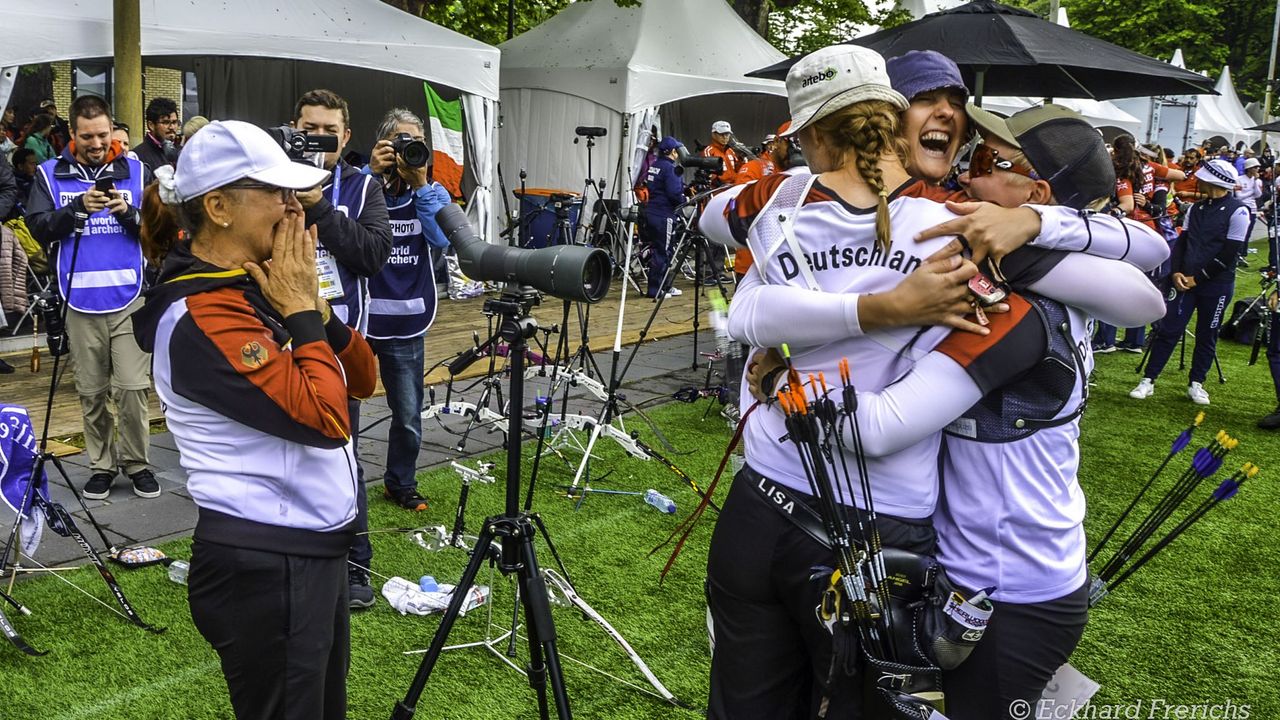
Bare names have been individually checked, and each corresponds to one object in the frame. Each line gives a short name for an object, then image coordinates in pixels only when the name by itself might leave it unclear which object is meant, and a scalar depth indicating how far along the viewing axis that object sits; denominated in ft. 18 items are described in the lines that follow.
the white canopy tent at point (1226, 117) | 101.76
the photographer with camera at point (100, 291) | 16.72
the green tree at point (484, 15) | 55.88
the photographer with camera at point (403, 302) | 15.67
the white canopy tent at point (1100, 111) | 61.07
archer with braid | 5.77
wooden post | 23.27
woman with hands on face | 6.62
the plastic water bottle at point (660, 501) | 17.36
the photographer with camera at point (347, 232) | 12.89
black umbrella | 19.95
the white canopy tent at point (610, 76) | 43.42
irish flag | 37.29
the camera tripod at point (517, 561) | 8.28
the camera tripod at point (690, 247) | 24.76
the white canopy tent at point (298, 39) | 24.77
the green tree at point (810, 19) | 60.13
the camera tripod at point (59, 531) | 12.33
